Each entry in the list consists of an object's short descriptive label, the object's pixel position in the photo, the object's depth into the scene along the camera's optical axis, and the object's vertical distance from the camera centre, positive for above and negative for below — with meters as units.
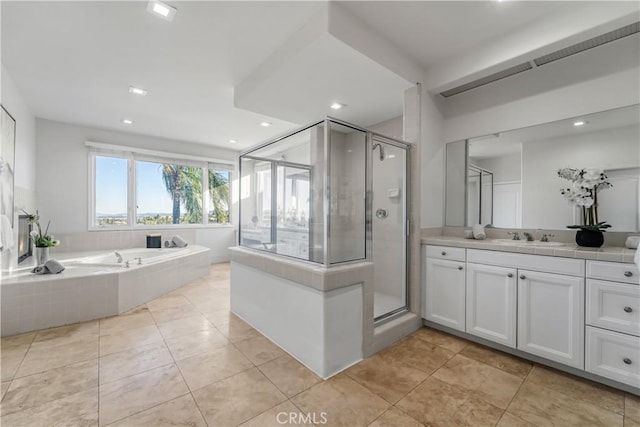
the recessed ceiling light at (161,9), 1.83 +1.40
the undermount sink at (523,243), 2.16 -0.24
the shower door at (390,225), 2.60 -0.12
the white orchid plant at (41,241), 3.03 -0.33
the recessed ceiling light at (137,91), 3.09 +1.41
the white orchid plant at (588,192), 2.03 +0.17
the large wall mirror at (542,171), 2.00 +0.39
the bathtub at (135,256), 3.49 -0.64
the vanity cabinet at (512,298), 1.84 -0.66
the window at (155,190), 4.63 +0.42
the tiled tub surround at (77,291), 2.46 -0.82
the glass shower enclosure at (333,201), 2.05 +0.12
